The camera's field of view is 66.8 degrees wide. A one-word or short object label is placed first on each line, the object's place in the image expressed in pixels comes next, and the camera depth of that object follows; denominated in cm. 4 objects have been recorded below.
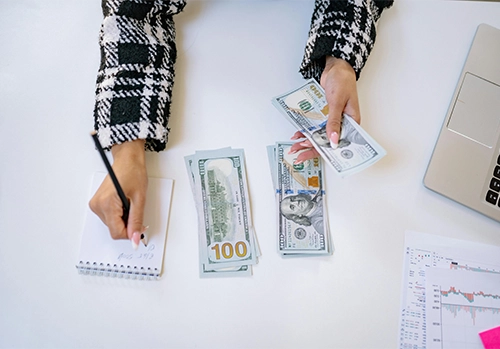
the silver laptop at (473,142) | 88
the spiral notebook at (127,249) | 81
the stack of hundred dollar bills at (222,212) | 83
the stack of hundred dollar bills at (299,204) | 84
